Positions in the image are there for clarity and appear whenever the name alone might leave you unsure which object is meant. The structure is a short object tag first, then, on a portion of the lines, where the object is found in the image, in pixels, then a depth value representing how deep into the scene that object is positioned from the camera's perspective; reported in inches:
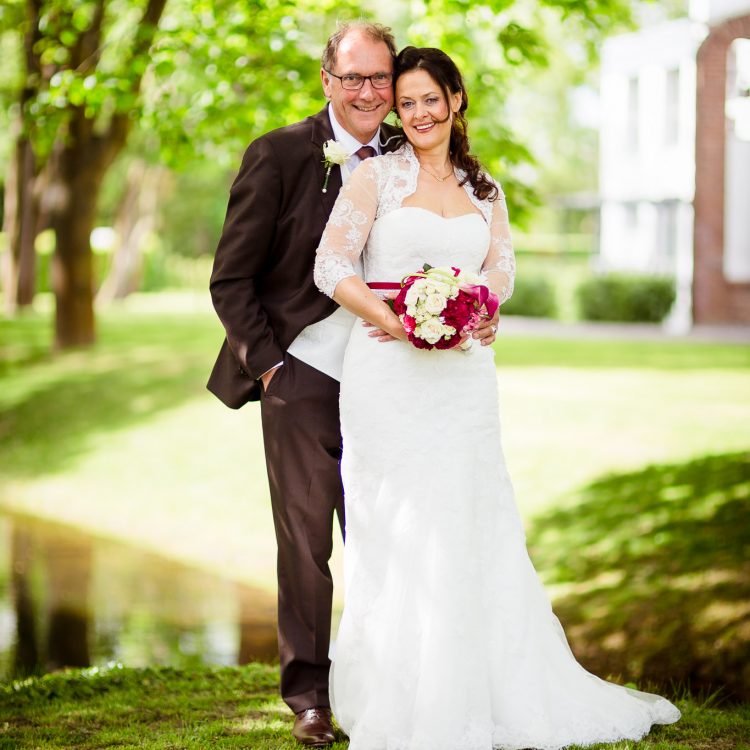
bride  164.2
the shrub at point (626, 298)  990.4
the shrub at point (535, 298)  1069.1
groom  175.3
